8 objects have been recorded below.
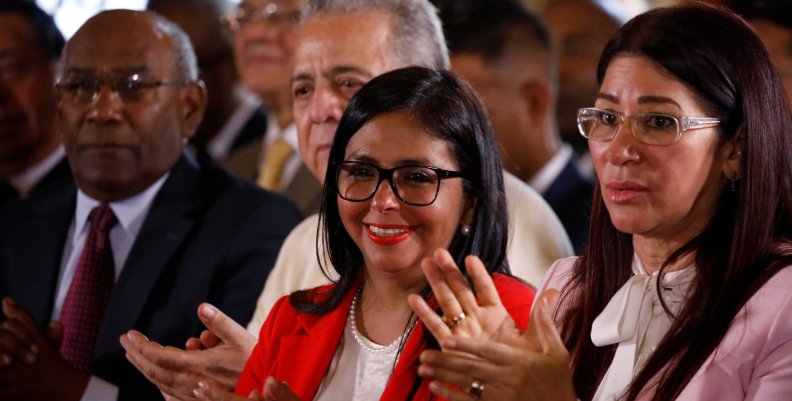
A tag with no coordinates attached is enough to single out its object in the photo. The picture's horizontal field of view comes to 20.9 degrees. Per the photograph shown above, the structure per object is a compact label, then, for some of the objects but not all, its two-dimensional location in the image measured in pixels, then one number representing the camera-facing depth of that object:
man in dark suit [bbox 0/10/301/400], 5.98
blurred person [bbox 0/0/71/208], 8.08
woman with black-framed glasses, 4.19
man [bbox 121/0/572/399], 5.56
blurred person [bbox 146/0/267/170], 10.22
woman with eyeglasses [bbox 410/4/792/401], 3.42
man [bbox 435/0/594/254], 7.88
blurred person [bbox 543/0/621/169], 9.49
